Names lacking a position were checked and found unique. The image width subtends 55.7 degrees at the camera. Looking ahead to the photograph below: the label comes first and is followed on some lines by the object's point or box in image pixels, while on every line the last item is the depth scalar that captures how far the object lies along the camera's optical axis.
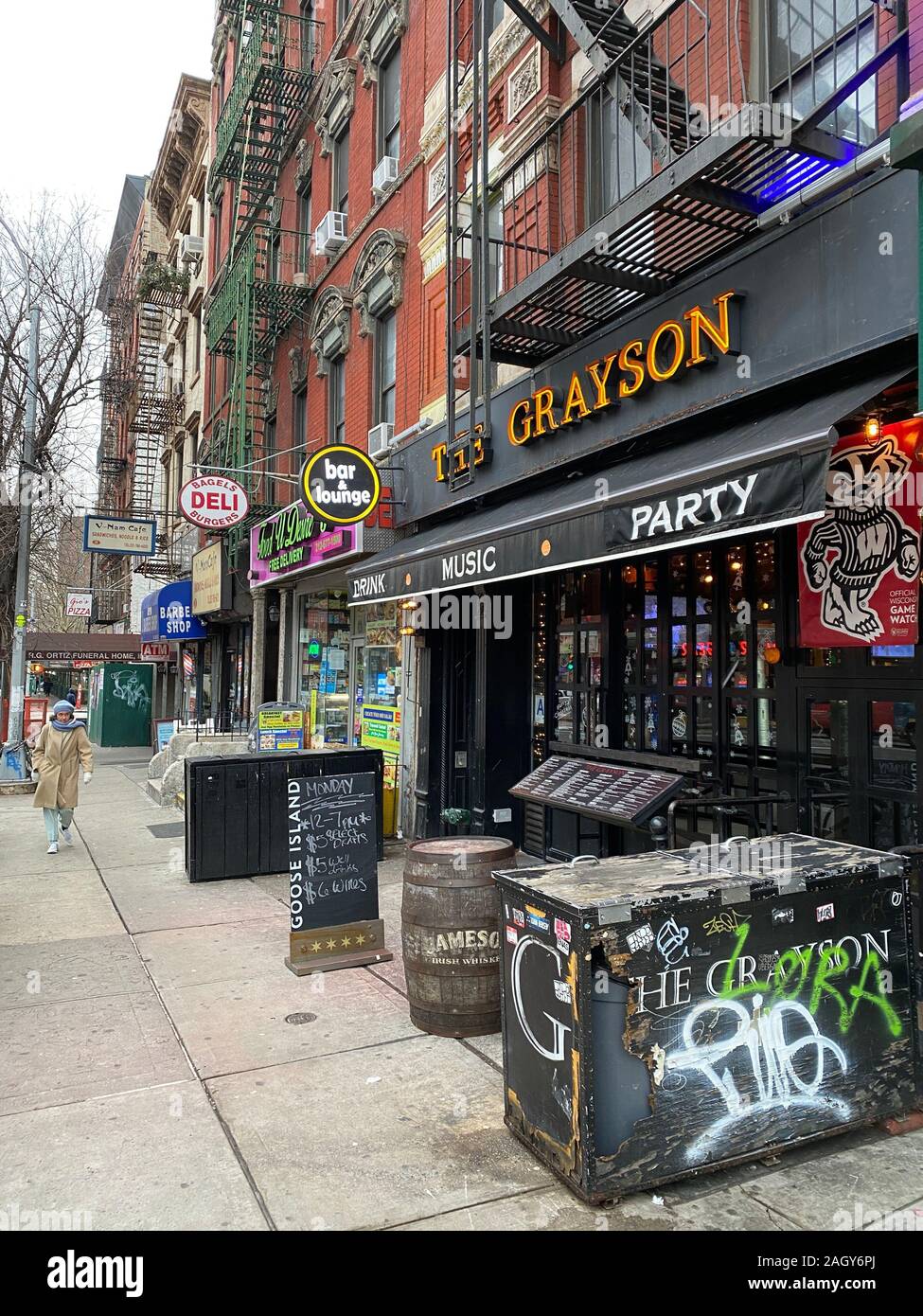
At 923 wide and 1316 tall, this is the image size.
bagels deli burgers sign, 15.23
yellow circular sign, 10.25
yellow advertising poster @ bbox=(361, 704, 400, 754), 11.91
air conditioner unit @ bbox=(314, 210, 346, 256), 13.59
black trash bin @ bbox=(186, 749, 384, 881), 8.80
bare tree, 19.84
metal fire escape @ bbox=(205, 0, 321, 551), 15.41
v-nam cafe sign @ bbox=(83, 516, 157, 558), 19.56
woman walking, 10.01
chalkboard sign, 5.99
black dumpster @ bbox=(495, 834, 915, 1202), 3.24
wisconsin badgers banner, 4.76
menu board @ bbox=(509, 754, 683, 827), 5.43
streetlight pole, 17.06
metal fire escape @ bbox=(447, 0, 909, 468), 5.07
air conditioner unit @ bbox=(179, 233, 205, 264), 23.86
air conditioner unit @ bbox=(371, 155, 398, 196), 11.83
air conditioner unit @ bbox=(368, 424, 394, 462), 11.86
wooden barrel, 4.77
